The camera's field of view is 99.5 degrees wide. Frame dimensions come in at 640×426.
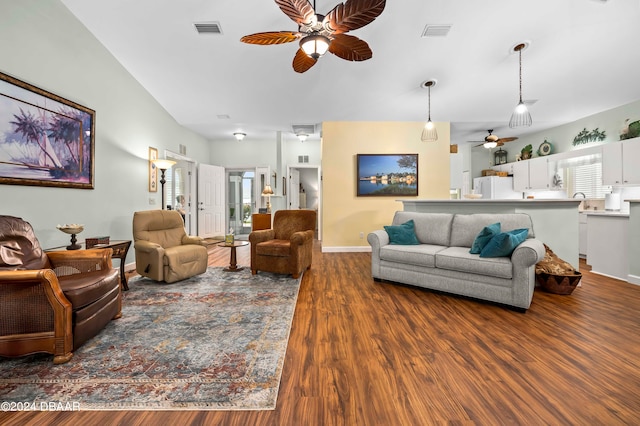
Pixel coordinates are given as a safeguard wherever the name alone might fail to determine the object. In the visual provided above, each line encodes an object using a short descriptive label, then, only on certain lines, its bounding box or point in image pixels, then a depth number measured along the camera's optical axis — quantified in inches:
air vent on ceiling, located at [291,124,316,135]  242.2
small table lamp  267.3
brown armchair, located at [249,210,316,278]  141.4
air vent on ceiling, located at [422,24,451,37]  126.6
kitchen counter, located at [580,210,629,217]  136.9
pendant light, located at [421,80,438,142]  164.9
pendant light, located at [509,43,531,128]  132.4
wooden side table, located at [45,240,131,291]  120.3
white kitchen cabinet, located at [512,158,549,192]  239.9
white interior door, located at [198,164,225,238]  266.5
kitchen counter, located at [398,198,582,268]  132.4
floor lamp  175.8
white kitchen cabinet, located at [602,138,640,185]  169.6
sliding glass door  324.2
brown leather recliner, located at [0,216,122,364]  66.5
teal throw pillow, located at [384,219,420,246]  138.0
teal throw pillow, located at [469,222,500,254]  114.0
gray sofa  99.7
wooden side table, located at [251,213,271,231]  239.6
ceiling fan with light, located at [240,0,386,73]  79.9
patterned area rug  55.9
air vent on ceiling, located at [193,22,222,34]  125.6
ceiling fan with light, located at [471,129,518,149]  212.4
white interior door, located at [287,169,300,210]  300.9
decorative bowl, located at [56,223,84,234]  108.3
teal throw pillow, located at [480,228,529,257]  103.9
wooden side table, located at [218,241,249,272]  155.3
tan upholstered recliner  130.2
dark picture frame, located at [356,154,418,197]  222.4
